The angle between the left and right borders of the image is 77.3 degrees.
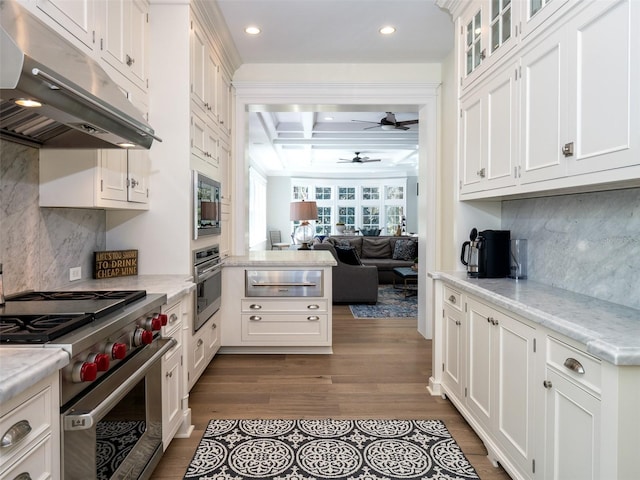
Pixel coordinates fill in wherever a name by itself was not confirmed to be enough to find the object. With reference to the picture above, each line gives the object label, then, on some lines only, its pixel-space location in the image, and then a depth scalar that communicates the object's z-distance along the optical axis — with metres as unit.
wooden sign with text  2.39
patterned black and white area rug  2.00
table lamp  5.36
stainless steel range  1.20
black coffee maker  2.56
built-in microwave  2.75
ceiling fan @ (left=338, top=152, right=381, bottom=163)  8.86
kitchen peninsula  3.70
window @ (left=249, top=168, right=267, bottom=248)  9.89
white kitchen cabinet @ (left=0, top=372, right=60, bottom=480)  0.97
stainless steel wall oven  2.86
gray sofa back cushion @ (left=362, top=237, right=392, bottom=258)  8.56
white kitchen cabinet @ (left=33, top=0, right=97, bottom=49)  1.63
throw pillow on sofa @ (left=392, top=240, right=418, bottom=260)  8.13
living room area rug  5.36
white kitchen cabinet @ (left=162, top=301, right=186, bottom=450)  2.00
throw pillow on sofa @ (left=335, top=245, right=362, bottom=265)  6.07
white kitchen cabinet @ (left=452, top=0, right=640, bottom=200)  1.39
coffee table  6.40
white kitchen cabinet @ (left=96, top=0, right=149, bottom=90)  2.05
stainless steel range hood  1.14
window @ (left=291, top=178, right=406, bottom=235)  12.09
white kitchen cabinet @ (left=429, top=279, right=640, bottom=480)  1.19
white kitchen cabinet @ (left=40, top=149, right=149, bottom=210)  2.00
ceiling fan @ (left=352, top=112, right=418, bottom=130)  5.74
